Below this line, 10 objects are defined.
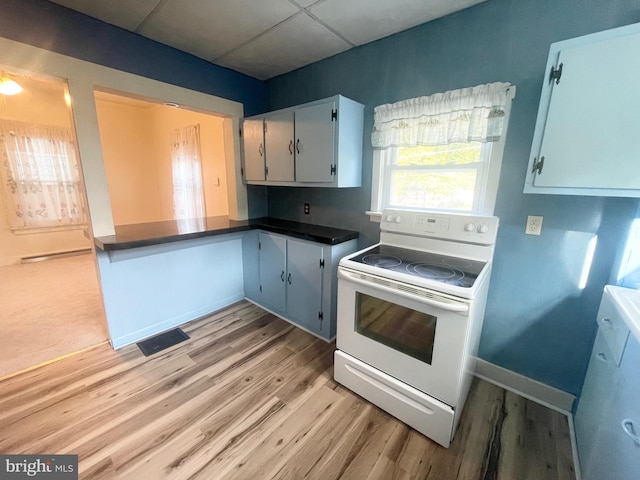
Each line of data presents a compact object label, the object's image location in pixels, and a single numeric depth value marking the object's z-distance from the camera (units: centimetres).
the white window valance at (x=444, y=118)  163
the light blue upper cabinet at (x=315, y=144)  206
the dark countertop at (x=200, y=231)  192
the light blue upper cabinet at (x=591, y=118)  113
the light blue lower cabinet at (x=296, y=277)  220
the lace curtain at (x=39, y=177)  375
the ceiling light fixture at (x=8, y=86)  277
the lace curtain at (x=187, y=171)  384
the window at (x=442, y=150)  166
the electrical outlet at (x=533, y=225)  160
